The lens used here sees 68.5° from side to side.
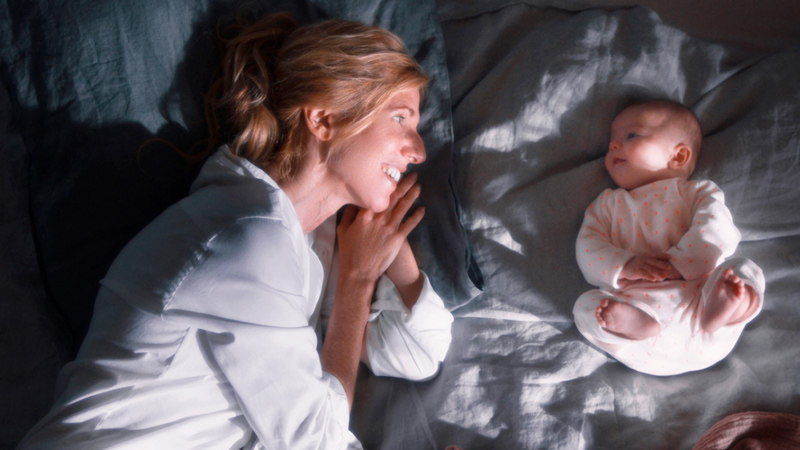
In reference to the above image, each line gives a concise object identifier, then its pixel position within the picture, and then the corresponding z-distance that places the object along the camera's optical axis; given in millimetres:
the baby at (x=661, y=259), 1158
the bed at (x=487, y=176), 1140
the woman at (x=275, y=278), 950
